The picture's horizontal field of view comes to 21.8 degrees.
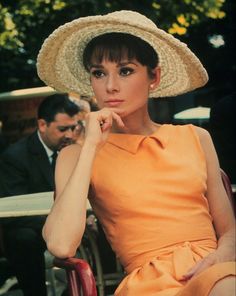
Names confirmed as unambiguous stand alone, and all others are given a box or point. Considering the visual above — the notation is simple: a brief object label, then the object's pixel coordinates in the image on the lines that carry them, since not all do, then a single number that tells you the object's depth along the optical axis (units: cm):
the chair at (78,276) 206
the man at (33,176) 403
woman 214
